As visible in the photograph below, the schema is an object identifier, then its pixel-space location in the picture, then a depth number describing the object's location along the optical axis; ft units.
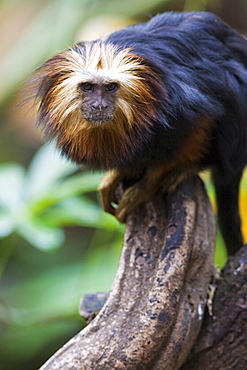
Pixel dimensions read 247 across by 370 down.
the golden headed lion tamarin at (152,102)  7.39
